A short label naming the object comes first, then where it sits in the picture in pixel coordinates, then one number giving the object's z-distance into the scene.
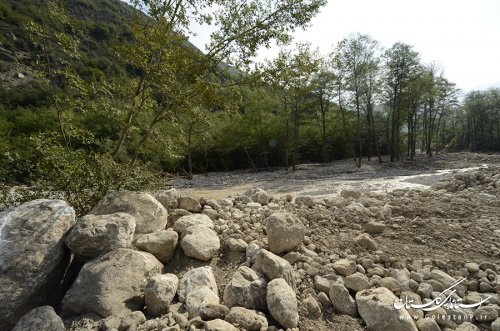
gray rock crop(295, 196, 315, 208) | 5.38
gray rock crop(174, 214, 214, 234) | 3.82
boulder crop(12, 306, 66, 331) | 2.41
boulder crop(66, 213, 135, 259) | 2.92
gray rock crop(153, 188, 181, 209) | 4.71
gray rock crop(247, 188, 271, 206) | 5.48
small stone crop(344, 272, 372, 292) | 2.91
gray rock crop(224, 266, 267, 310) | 2.66
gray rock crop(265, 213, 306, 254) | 3.48
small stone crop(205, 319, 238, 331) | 2.19
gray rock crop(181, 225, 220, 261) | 3.38
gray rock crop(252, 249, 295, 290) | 2.89
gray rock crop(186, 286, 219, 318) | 2.53
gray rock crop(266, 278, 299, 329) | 2.45
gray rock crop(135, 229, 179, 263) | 3.31
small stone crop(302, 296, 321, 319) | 2.65
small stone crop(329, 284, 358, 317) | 2.68
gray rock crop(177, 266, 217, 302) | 2.82
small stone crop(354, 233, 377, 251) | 3.68
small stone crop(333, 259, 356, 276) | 3.13
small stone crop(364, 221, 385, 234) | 4.16
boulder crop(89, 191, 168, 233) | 3.63
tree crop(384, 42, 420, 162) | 24.28
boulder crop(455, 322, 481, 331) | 2.37
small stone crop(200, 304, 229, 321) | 2.42
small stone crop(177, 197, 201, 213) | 4.63
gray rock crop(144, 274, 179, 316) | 2.61
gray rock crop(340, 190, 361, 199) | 6.31
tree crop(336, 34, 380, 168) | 22.47
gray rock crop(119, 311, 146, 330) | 2.37
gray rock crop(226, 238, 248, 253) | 3.55
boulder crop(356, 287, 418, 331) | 2.38
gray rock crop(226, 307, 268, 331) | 2.33
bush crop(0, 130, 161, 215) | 3.78
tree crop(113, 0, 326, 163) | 4.60
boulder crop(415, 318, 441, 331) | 2.40
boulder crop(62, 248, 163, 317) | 2.57
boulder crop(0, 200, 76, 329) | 2.54
